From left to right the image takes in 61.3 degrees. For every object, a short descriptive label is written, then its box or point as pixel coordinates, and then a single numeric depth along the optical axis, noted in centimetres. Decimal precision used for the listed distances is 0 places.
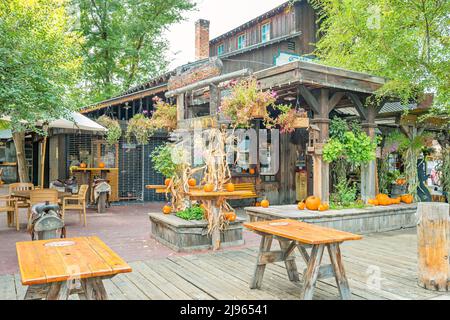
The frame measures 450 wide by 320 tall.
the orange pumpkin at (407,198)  819
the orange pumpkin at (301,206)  727
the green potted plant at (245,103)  597
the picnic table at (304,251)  343
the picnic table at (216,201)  565
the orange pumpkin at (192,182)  613
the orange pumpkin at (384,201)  775
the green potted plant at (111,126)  1085
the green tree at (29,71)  486
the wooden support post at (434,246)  402
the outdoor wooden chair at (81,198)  773
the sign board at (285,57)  1309
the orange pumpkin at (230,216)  599
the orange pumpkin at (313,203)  705
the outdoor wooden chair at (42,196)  686
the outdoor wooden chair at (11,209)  738
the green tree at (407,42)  717
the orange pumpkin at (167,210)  662
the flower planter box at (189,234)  564
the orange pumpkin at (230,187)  587
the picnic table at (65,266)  234
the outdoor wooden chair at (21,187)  823
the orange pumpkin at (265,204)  806
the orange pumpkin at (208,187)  571
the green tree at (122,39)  1825
